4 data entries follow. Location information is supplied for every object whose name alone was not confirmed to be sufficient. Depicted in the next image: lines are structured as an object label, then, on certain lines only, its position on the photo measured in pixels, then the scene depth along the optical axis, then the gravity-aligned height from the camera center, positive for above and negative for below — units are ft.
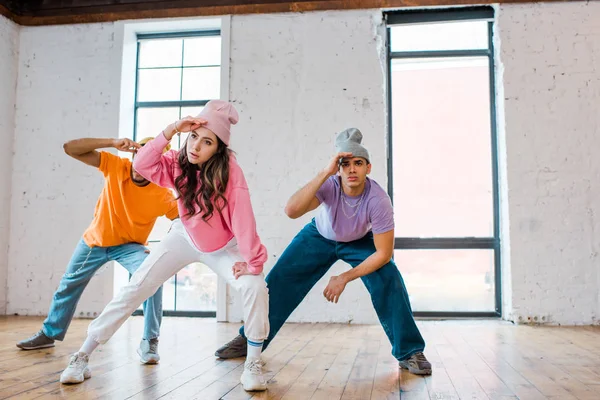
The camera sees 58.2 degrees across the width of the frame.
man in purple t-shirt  8.75 -0.27
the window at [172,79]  17.71 +5.15
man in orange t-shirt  9.84 -0.11
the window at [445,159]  16.31 +2.42
